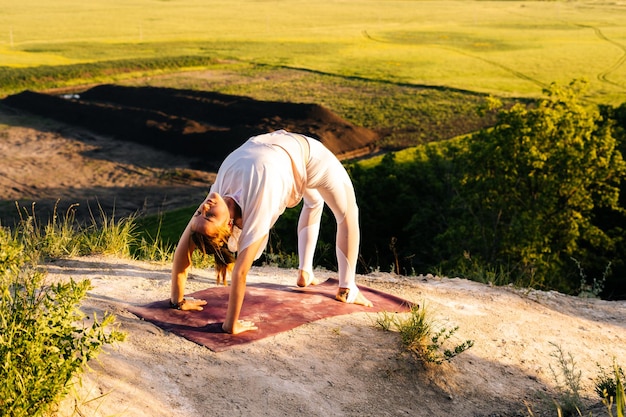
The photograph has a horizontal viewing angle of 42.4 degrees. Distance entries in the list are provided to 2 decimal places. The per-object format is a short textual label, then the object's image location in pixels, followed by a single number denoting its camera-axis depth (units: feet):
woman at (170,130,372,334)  18.15
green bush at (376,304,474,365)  19.93
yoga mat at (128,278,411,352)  19.93
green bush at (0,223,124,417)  13.84
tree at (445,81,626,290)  72.02
